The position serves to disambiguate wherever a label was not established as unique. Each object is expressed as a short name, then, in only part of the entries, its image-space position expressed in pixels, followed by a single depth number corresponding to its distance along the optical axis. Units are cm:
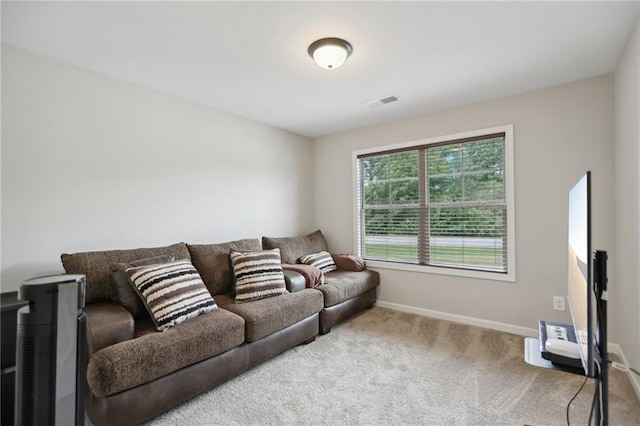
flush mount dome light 202
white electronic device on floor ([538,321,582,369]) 124
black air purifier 80
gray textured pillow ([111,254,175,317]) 208
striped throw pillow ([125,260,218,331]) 200
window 314
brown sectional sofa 161
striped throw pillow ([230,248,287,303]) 263
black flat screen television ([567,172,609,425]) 99
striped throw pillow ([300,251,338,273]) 368
